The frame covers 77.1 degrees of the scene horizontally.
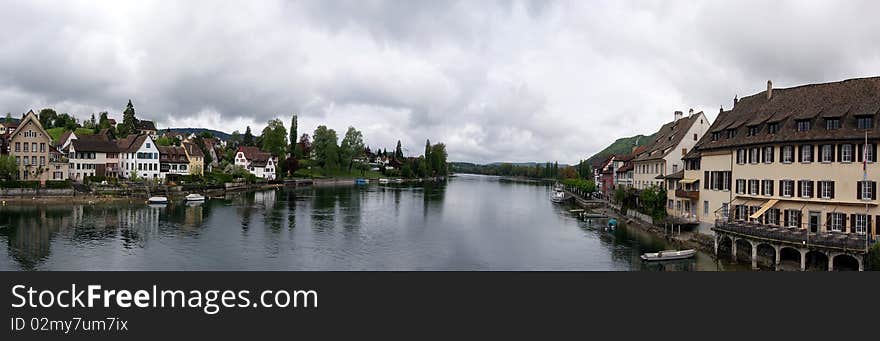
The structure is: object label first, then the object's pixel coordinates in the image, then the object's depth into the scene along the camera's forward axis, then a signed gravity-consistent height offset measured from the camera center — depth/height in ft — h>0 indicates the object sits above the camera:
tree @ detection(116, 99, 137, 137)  414.62 +33.61
